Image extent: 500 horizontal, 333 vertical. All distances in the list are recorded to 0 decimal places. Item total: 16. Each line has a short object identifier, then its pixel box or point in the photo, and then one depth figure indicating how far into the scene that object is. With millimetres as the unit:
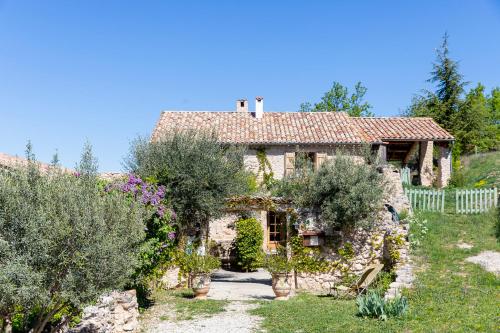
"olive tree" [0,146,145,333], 6055
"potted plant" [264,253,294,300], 12383
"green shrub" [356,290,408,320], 9344
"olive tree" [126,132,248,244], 14016
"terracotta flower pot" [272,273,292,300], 12391
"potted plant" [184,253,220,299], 12617
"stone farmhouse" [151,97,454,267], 19156
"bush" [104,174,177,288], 11375
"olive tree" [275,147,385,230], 14047
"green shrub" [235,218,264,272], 17656
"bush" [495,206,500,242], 14577
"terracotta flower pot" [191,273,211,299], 12602
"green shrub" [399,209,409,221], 15537
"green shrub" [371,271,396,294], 12164
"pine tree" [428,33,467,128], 30703
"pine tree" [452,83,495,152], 30266
